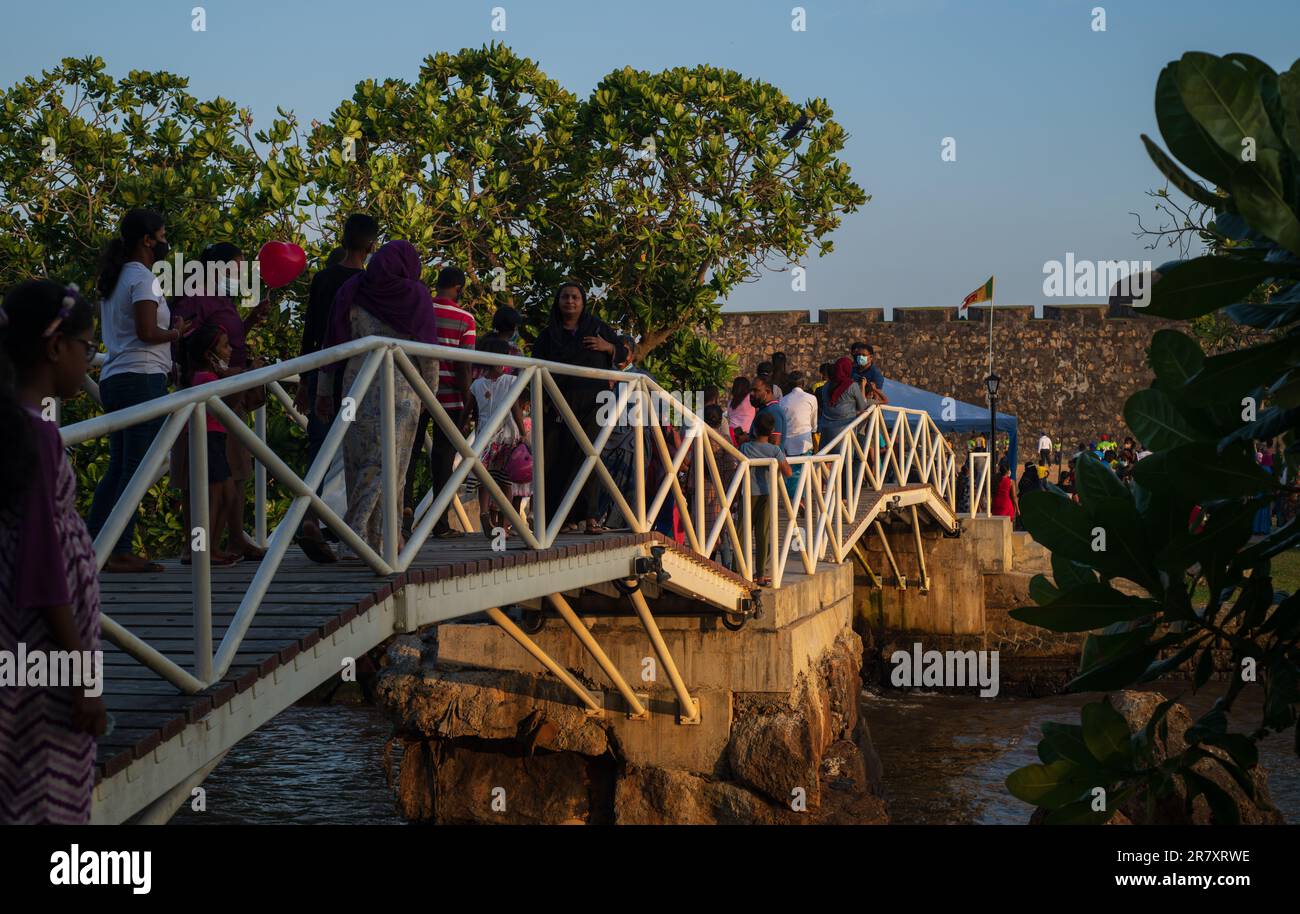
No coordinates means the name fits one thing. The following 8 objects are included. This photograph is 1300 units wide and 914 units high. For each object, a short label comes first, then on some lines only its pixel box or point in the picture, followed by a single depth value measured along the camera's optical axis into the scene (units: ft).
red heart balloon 22.70
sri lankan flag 86.81
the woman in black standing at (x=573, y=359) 24.68
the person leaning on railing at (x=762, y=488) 32.86
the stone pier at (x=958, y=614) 64.44
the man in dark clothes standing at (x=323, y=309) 19.08
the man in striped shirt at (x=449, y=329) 23.03
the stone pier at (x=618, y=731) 30.32
